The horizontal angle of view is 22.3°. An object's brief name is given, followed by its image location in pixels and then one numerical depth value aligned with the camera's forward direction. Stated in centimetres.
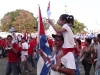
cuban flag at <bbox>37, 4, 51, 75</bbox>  397
